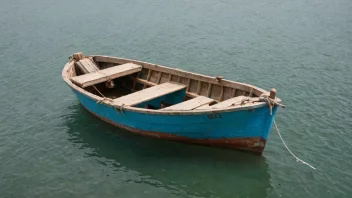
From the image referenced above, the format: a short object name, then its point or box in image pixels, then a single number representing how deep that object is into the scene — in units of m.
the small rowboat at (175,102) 12.45
